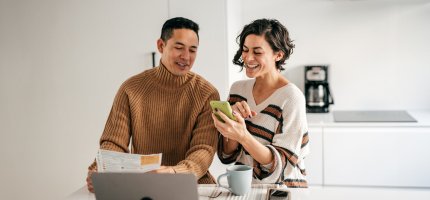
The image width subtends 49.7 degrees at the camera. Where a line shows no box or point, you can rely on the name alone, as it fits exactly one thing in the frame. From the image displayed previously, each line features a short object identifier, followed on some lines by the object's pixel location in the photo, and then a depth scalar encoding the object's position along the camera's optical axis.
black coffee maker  3.11
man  1.79
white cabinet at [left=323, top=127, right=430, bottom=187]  2.69
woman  1.58
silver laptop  1.20
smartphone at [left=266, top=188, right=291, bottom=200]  1.36
